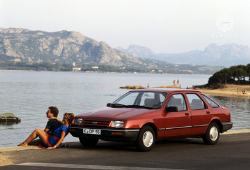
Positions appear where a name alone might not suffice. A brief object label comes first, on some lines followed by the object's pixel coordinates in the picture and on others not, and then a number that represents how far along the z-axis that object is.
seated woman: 10.46
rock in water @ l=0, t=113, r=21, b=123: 33.84
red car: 9.94
